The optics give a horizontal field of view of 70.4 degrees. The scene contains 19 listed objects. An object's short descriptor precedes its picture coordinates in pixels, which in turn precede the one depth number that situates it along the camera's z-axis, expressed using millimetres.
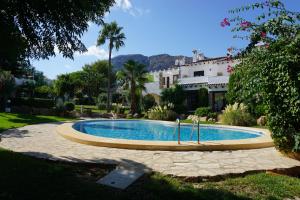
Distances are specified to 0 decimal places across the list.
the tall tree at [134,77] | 21021
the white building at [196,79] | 22268
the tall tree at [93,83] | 40163
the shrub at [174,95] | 22417
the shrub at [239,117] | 14653
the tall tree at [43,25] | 4682
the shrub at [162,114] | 18240
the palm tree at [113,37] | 24955
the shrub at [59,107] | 18322
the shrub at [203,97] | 22835
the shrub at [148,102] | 22438
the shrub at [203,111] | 18151
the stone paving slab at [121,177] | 4234
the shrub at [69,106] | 20429
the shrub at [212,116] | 17469
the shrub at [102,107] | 27963
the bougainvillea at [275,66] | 5455
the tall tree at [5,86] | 18233
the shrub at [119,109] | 21445
